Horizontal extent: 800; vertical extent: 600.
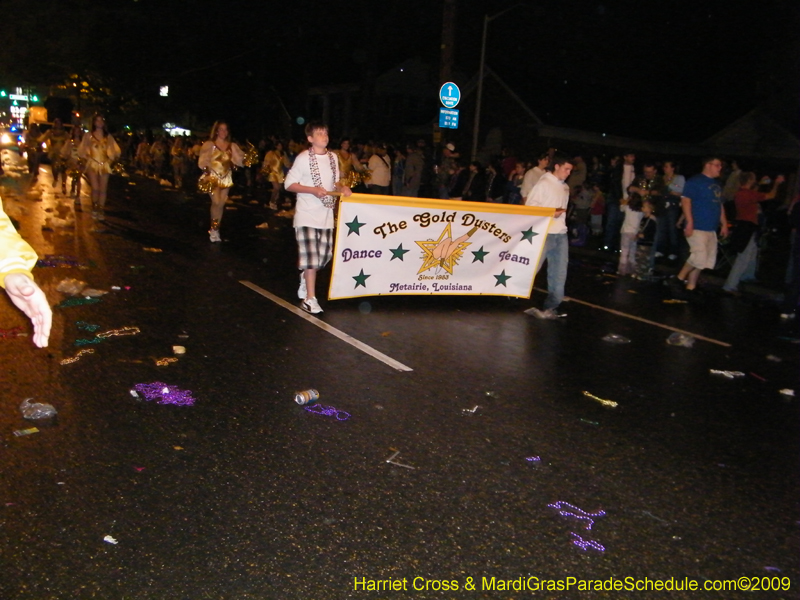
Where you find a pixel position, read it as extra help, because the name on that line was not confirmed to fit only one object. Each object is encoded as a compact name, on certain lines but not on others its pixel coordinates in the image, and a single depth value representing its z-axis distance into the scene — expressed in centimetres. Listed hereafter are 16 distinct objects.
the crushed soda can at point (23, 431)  449
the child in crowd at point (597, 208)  1756
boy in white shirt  779
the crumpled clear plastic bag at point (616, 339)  778
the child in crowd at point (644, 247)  1226
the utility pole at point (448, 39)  2039
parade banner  838
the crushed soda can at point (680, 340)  777
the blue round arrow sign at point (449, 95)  1962
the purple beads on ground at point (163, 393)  520
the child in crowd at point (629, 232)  1220
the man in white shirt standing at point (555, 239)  876
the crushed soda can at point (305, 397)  530
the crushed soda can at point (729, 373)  682
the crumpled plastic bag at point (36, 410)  476
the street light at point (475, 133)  2382
